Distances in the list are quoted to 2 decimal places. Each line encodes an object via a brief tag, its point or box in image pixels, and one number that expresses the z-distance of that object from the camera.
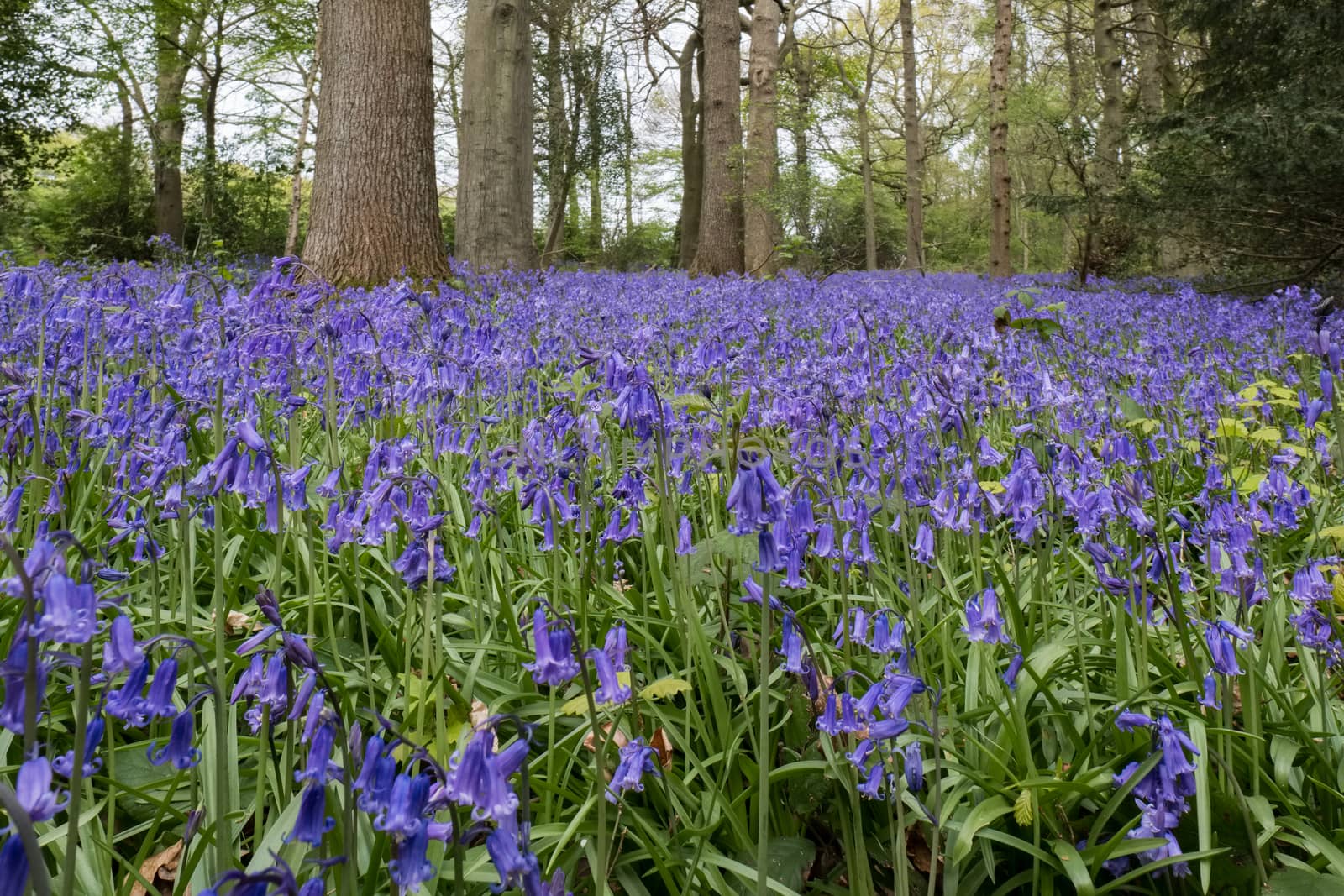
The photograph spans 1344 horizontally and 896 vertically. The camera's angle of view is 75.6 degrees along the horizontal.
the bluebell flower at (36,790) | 0.89
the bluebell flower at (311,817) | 1.12
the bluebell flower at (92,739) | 1.21
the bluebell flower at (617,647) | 1.49
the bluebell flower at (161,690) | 1.25
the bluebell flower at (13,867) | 0.88
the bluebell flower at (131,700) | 1.24
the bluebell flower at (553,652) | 1.32
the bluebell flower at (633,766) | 1.47
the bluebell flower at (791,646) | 1.68
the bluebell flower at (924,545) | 2.27
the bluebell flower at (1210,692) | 1.72
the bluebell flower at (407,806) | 1.02
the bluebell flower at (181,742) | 1.28
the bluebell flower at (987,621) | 1.84
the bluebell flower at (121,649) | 1.07
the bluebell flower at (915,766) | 1.59
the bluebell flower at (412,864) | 1.07
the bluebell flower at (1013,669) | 1.84
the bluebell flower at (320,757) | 1.14
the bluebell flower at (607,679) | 1.41
